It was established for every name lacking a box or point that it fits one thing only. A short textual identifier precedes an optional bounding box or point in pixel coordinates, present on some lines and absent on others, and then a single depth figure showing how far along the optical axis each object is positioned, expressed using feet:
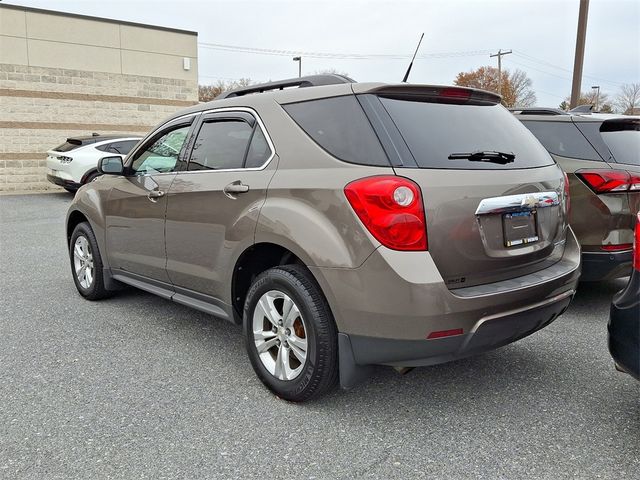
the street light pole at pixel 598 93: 257.96
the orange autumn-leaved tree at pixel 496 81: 200.39
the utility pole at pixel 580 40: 49.47
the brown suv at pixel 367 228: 8.37
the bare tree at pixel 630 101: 220.84
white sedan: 42.52
